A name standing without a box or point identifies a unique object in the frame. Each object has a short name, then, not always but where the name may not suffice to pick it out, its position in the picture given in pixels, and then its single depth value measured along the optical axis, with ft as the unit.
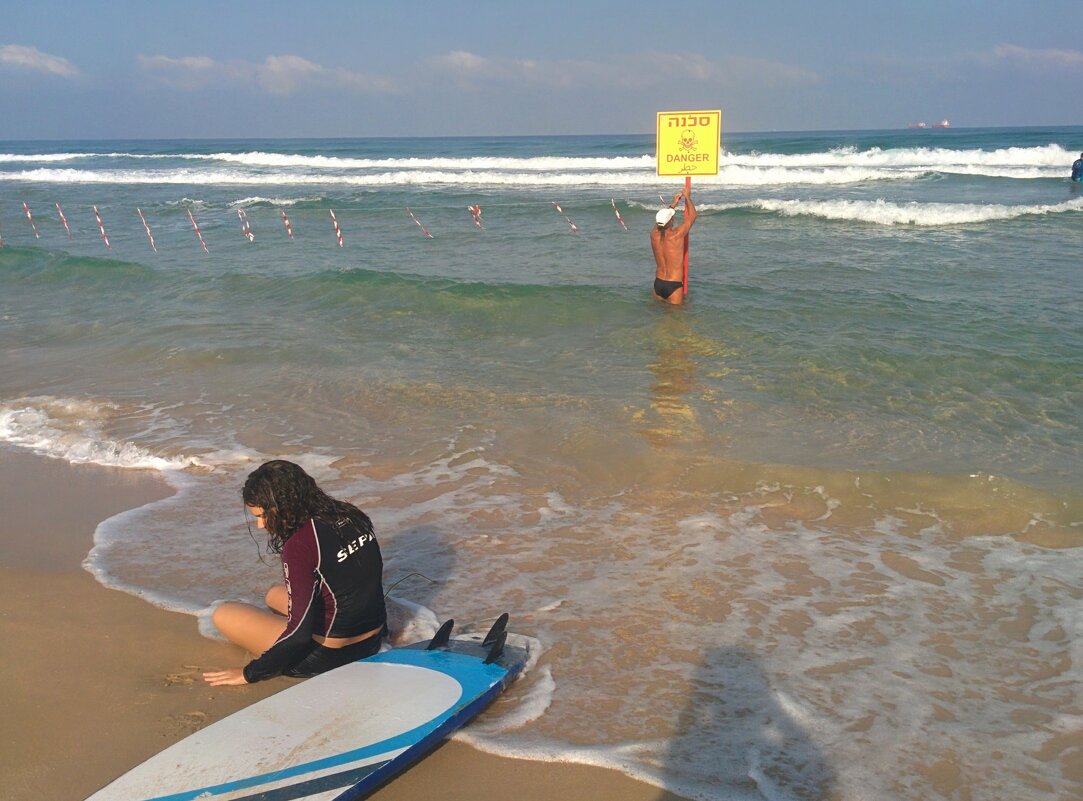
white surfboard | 10.24
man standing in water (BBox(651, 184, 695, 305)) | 37.65
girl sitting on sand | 12.76
